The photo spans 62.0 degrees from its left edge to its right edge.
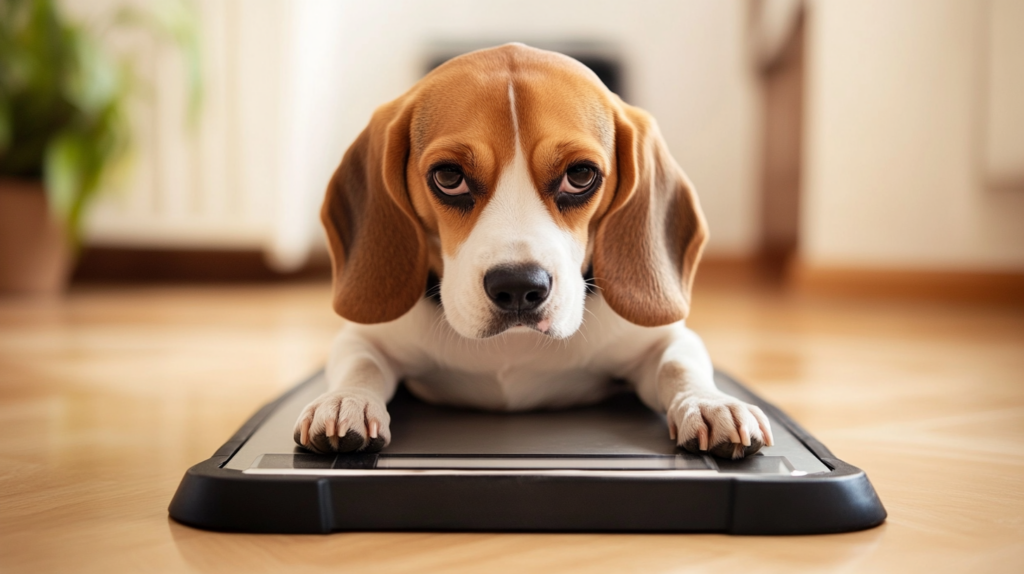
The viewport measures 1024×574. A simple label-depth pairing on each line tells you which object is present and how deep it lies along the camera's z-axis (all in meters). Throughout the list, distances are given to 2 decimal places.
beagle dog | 1.15
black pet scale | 0.96
